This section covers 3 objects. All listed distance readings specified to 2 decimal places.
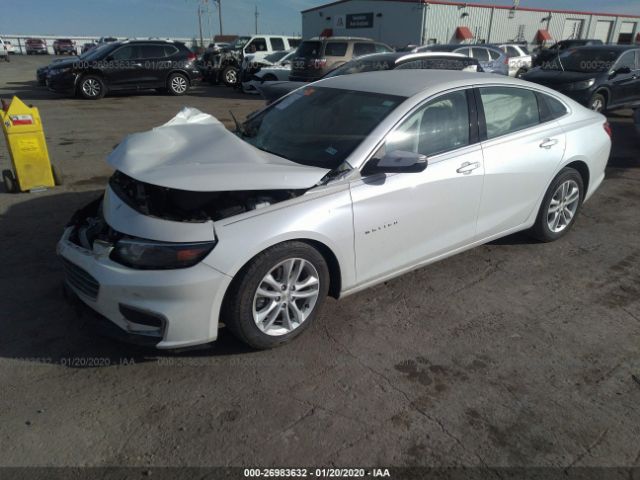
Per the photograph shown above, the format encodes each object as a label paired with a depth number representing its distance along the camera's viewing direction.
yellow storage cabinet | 5.58
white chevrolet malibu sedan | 2.61
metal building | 34.06
